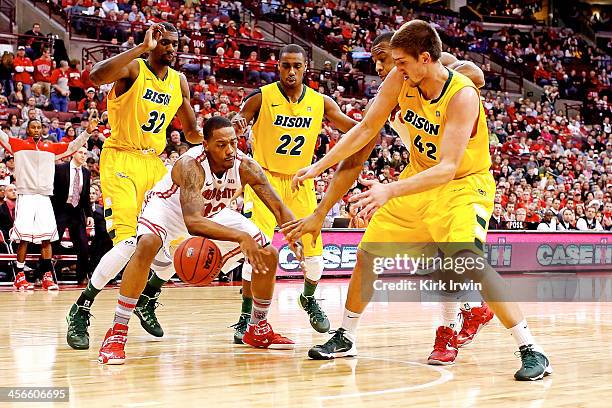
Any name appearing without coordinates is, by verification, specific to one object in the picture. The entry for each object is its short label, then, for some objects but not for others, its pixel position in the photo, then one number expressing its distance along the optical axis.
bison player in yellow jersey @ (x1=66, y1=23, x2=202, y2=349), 6.80
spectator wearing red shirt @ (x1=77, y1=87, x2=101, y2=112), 16.03
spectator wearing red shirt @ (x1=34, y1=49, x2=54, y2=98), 16.38
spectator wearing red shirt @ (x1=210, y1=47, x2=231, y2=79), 20.42
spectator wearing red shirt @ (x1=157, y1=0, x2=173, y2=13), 21.34
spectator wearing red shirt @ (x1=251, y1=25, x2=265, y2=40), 23.03
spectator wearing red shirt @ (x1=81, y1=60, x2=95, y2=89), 16.77
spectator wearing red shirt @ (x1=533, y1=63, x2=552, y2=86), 30.77
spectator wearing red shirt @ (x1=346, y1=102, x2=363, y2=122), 20.27
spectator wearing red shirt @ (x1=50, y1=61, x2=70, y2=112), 16.08
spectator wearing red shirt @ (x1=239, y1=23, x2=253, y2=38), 22.64
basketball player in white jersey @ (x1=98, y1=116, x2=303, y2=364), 5.48
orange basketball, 5.33
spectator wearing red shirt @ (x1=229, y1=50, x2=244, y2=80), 20.61
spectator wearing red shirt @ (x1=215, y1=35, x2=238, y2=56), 21.33
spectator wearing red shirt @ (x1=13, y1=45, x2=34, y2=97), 16.11
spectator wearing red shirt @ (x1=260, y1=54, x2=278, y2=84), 21.07
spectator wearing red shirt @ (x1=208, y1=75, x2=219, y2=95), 18.80
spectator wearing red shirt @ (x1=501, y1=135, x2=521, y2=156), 23.62
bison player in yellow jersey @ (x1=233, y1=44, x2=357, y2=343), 7.37
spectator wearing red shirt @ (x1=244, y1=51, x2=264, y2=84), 20.83
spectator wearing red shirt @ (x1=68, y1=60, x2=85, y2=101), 16.66
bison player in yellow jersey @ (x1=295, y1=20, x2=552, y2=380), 5.14
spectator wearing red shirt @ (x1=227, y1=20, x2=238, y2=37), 22.23
